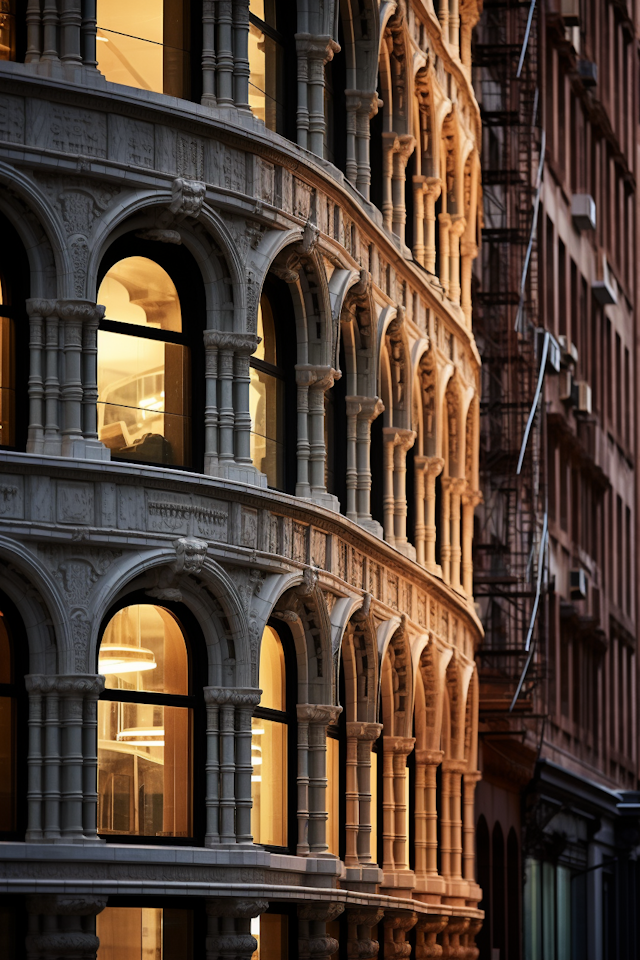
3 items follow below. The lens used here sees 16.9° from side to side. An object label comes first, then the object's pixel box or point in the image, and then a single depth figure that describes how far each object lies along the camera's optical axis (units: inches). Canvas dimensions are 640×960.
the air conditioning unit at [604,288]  2268.7
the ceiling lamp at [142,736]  894.4
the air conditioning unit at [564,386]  1974.7
